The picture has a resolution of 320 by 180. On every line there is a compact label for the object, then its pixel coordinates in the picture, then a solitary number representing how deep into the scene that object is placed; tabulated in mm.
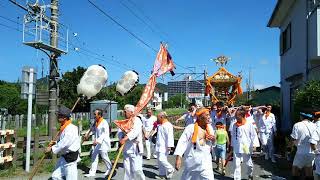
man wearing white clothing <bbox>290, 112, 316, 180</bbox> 6307
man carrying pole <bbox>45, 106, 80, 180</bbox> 5011
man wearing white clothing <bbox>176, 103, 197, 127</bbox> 9710
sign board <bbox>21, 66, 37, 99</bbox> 8228
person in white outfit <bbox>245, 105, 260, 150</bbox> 6991
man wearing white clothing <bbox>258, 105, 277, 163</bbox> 9509
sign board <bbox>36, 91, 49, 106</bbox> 10241
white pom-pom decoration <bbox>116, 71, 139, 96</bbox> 10322
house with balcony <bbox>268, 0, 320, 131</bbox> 9994
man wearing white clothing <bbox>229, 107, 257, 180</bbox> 6885
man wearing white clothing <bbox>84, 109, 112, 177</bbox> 7661
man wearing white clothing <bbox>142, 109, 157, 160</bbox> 10108
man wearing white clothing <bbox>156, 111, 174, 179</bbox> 7510
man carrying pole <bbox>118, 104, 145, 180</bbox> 6307
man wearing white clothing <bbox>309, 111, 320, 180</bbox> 5890
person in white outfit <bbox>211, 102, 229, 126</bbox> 8999
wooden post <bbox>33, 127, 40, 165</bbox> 8384
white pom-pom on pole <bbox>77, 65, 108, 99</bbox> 9160
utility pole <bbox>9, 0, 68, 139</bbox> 10988
